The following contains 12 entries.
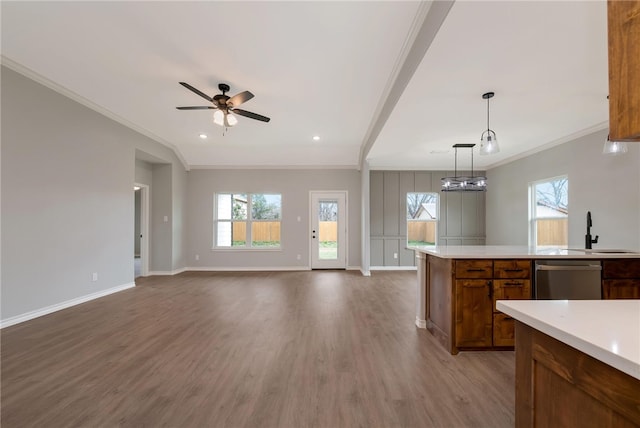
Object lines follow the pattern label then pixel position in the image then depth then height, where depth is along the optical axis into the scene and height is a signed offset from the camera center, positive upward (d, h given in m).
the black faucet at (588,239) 3.18 -0.27
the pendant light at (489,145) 2.87 +0.78
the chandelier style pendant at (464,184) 4.21 +0.53
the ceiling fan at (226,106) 3.17 +1.39
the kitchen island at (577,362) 0.65 -0.42
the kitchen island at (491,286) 2.44 -0.64
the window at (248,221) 6.89 -0.12
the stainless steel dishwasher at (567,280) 2.46 -0.59
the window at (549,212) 4.84 +0.09
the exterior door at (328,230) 6.83 -0.35
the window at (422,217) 7.06 -0.01
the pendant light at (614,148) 2.50 +0.66
